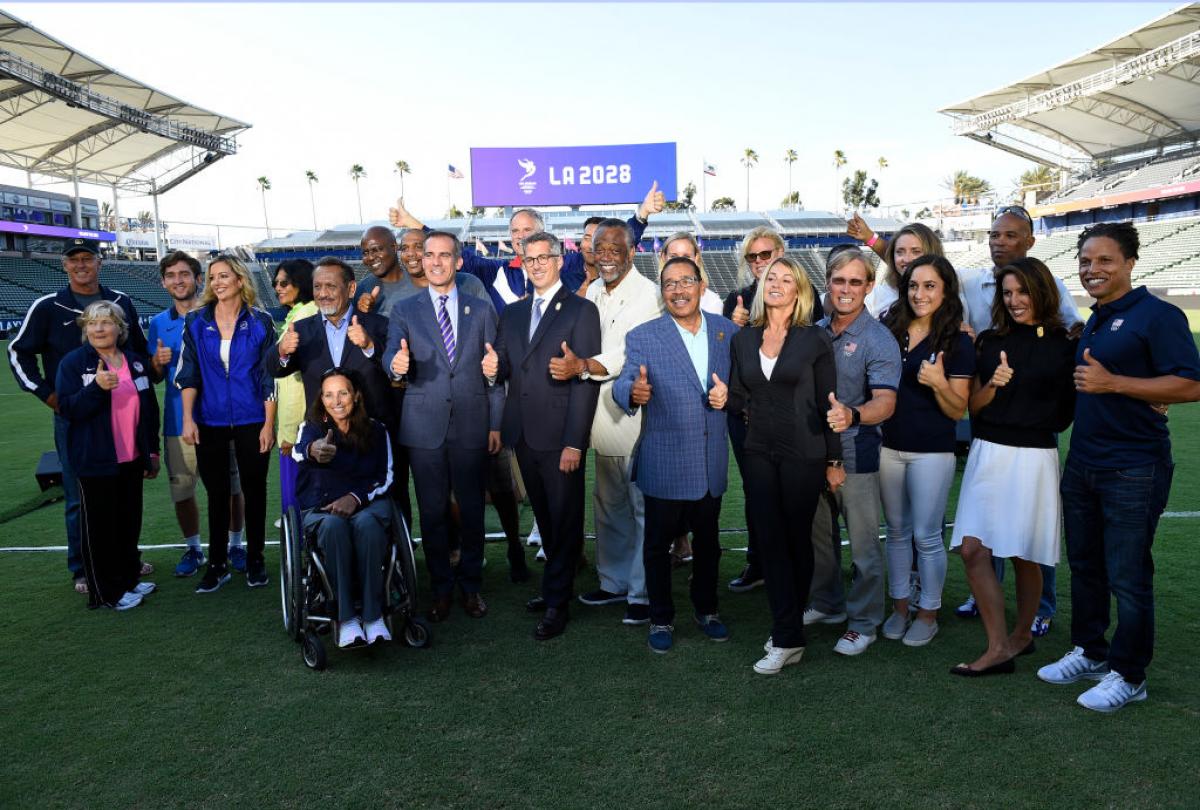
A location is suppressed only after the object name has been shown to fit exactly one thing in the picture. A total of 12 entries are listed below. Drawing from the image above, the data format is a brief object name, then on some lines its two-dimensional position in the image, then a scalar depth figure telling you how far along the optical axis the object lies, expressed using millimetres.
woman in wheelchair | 3504
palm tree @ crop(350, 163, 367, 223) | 86938
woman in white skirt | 3170
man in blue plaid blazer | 3543
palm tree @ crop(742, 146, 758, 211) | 82625
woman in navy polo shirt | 3318
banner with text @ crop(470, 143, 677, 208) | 36656
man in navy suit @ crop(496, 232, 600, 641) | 3840
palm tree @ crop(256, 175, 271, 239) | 82000
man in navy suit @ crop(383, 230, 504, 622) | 3953
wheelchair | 3494
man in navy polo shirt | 2814
